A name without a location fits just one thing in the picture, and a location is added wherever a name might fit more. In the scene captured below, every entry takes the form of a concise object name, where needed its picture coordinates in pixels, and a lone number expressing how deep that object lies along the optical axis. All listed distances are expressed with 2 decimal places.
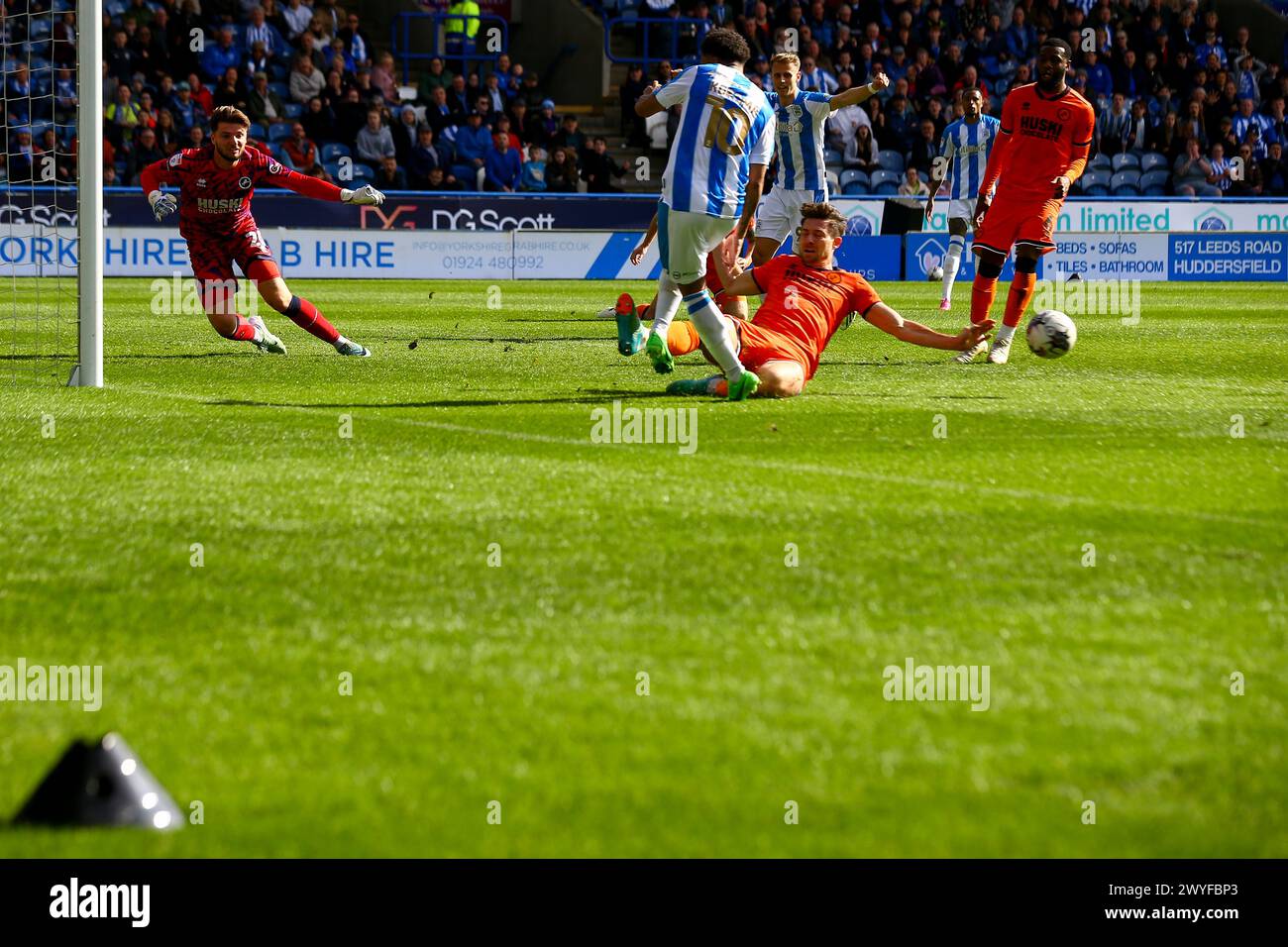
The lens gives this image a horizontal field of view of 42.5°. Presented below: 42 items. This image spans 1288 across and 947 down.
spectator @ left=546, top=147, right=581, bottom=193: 28.59
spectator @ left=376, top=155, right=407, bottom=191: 27.12
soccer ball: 11.40
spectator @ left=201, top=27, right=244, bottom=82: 27.78
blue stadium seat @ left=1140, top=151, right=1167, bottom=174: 32.41
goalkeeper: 11.94
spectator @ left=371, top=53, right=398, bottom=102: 29.39
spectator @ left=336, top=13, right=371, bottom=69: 29.67
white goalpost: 9.77
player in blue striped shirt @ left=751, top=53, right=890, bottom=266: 14.09
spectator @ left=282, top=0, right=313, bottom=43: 29.30
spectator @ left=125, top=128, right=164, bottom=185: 25.47
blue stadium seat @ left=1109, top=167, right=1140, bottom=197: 32.09
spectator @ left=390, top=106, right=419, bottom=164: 27.92
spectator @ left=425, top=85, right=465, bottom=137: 28.73
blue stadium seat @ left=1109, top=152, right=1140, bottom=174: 32.06
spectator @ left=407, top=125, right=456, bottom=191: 27.62
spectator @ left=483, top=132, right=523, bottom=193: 28.23
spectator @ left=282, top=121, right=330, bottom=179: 26.39
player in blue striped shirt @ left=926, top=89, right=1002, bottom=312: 18.14
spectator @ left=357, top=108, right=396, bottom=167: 27.44
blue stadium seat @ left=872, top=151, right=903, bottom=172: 31.16
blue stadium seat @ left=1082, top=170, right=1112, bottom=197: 31.67
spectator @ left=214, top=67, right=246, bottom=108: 26.48
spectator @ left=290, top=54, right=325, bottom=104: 28.09
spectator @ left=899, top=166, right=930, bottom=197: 29.66
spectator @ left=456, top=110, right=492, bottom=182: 28.31
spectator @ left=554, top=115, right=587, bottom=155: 29.41
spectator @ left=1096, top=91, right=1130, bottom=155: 31.88
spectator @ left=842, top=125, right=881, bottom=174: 30.59
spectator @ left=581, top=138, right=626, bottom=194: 28.91
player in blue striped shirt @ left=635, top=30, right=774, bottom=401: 8.70
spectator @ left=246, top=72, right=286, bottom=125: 27.09
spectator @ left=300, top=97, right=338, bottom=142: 27.50
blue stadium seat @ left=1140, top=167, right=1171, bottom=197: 32.38
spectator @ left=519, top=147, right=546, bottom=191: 28.45
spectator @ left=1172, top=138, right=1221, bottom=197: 32.16
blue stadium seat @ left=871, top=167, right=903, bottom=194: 30.61
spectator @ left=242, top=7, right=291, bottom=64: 28.38
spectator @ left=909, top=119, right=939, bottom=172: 30.67
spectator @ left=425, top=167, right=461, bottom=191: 27.31
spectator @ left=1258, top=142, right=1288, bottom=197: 32.69
